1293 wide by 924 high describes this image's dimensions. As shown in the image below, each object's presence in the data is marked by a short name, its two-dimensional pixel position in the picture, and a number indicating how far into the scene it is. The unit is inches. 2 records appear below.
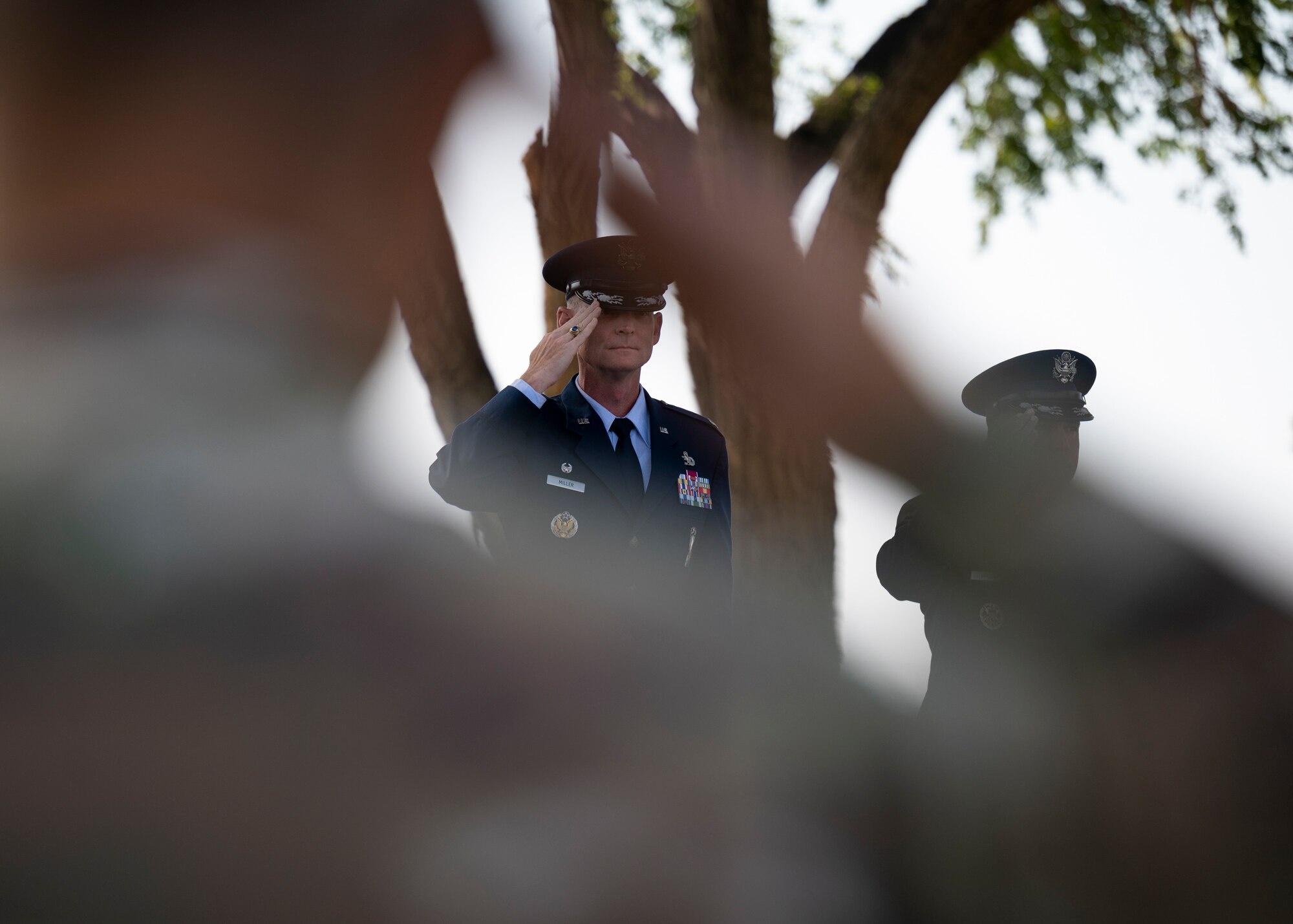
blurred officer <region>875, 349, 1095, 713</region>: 221.5
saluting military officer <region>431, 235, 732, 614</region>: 204.8
